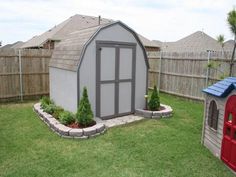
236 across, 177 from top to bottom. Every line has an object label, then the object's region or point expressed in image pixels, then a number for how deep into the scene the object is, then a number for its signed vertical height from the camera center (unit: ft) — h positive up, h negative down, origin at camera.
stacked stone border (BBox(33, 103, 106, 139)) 17.39 -5.70
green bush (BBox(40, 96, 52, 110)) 24.48 -5.02
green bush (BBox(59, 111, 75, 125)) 19.38 -5.20
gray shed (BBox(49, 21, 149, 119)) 20.45 -1.02
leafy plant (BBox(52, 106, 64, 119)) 21.49 -5.24
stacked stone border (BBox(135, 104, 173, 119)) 23.25 -5.60
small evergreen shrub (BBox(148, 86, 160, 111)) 24.07 -4.53
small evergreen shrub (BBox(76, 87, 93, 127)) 18.52 -4.42
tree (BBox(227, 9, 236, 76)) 20.54 +3.86
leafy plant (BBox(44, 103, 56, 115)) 22.72 -5.16
